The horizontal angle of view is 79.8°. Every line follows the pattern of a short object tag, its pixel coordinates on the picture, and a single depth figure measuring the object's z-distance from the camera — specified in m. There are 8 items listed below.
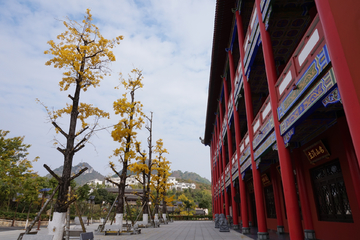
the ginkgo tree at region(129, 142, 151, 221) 18.25
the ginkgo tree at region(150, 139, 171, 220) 25.01
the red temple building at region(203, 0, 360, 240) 2.57
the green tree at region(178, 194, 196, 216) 49.66
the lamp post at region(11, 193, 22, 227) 23.73
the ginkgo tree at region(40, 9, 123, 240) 7.39
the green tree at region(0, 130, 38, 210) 22.33
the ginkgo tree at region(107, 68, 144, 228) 13.30
